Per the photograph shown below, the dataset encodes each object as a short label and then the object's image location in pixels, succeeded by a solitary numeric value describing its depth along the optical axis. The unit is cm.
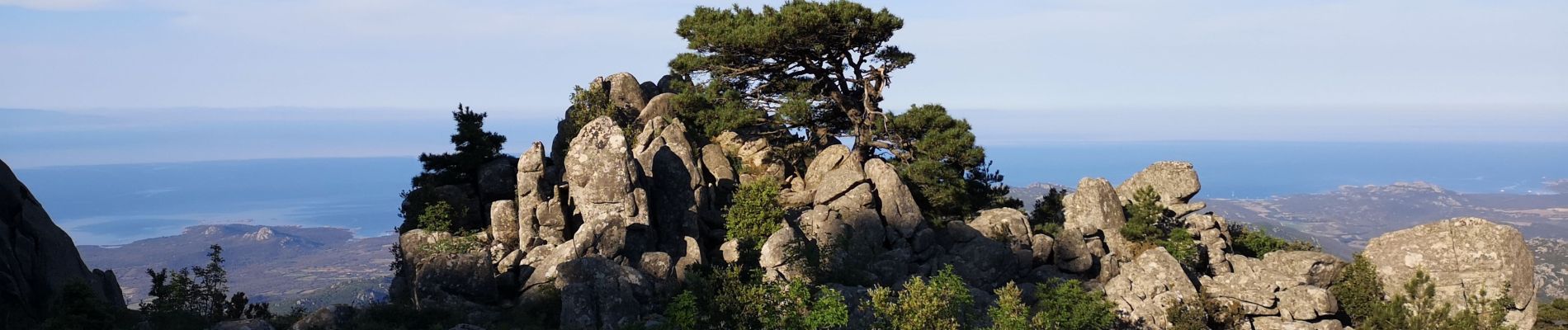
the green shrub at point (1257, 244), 5038
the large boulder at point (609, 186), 3853
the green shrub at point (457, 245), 3850
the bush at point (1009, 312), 2906
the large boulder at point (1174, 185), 5044
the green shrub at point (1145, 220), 4559
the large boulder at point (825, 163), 4700
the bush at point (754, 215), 3947
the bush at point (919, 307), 2764
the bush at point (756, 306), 2752
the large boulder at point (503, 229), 3978
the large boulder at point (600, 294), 3117
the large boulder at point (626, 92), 5278
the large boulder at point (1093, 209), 4678
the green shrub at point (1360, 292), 4094
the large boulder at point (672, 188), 4062
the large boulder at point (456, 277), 3528
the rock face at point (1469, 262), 4144
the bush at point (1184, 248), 4366
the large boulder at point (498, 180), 4328
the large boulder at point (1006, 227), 4438
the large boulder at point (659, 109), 5056
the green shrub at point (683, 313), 2827
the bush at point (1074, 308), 3328
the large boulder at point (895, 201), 4288
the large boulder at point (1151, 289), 3747
